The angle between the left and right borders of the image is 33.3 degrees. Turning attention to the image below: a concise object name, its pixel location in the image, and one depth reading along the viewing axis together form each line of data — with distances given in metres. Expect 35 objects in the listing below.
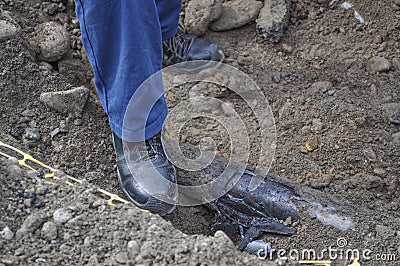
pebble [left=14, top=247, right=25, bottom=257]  2.01
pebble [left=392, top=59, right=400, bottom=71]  3.28
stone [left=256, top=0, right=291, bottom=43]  3.39
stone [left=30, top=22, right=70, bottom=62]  3.12
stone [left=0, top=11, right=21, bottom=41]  2.99
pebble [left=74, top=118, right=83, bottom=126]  2.83
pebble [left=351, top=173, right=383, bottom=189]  2.73
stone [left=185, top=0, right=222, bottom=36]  3.40
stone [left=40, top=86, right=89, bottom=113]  2.83
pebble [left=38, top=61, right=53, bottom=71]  3.08
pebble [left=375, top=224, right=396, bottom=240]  2.42
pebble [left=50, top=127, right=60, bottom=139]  2.79
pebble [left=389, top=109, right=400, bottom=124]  3.03
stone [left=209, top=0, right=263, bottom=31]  3.48
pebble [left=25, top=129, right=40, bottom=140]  2.76
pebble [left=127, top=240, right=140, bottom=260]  2.03
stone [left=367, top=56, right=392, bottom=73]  3.25
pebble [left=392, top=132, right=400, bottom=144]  2.95
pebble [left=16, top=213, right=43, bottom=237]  2.08
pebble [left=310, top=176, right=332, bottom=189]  2.74
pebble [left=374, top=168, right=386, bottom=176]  2.79
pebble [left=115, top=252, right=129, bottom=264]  2.02
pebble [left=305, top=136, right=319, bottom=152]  2.91
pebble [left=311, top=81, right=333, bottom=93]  3.18
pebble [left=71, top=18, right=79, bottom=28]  3.33
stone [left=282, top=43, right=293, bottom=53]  3.39
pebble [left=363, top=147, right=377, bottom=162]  2.85
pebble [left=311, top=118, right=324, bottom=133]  2.99
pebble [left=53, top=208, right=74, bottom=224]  2.13
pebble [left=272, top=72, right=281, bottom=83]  3.27
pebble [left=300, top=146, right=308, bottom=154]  2.91
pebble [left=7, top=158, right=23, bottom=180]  2.27
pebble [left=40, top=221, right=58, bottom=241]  2.08
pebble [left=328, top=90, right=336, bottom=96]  3.16
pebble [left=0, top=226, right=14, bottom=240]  2.05
